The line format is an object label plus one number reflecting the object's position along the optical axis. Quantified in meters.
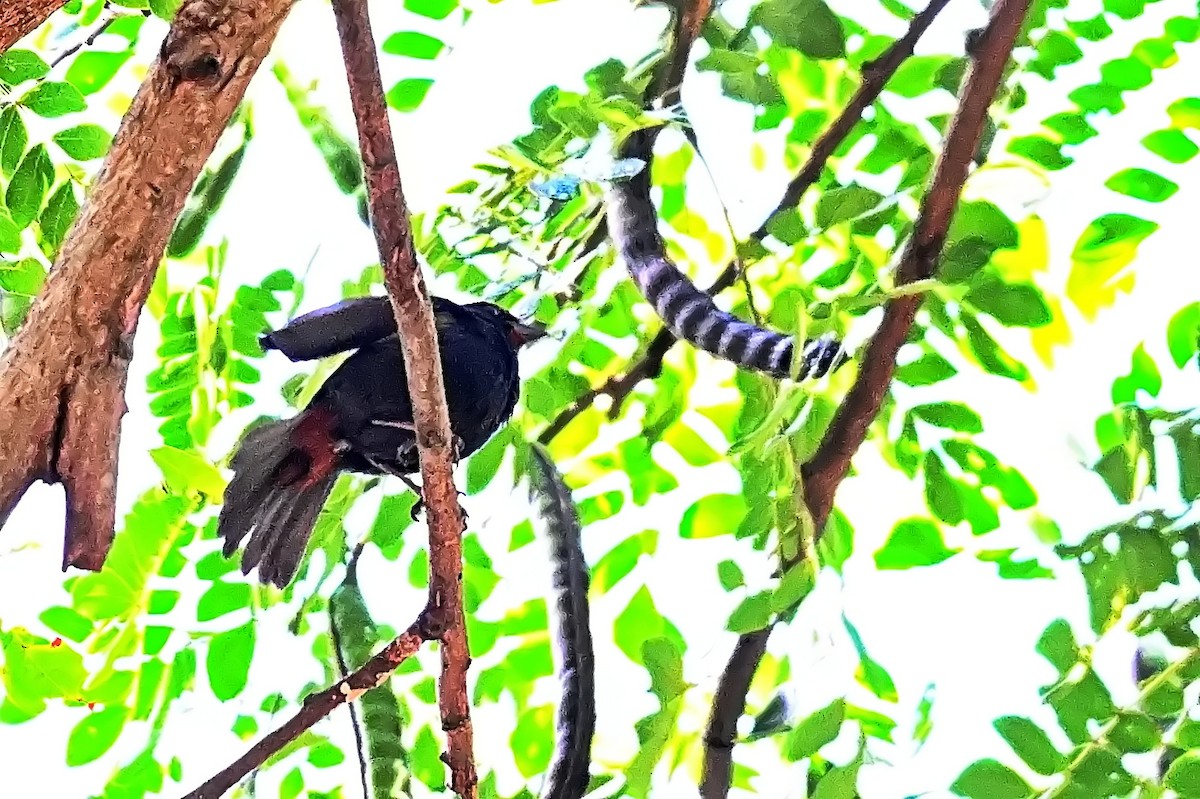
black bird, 5.47
